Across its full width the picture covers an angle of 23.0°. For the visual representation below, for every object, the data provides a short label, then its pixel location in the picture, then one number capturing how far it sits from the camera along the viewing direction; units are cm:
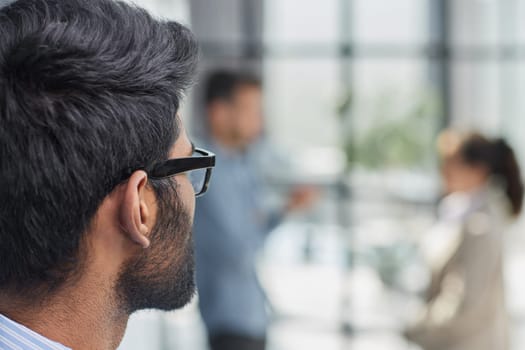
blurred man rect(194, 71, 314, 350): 483
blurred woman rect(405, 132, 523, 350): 447
